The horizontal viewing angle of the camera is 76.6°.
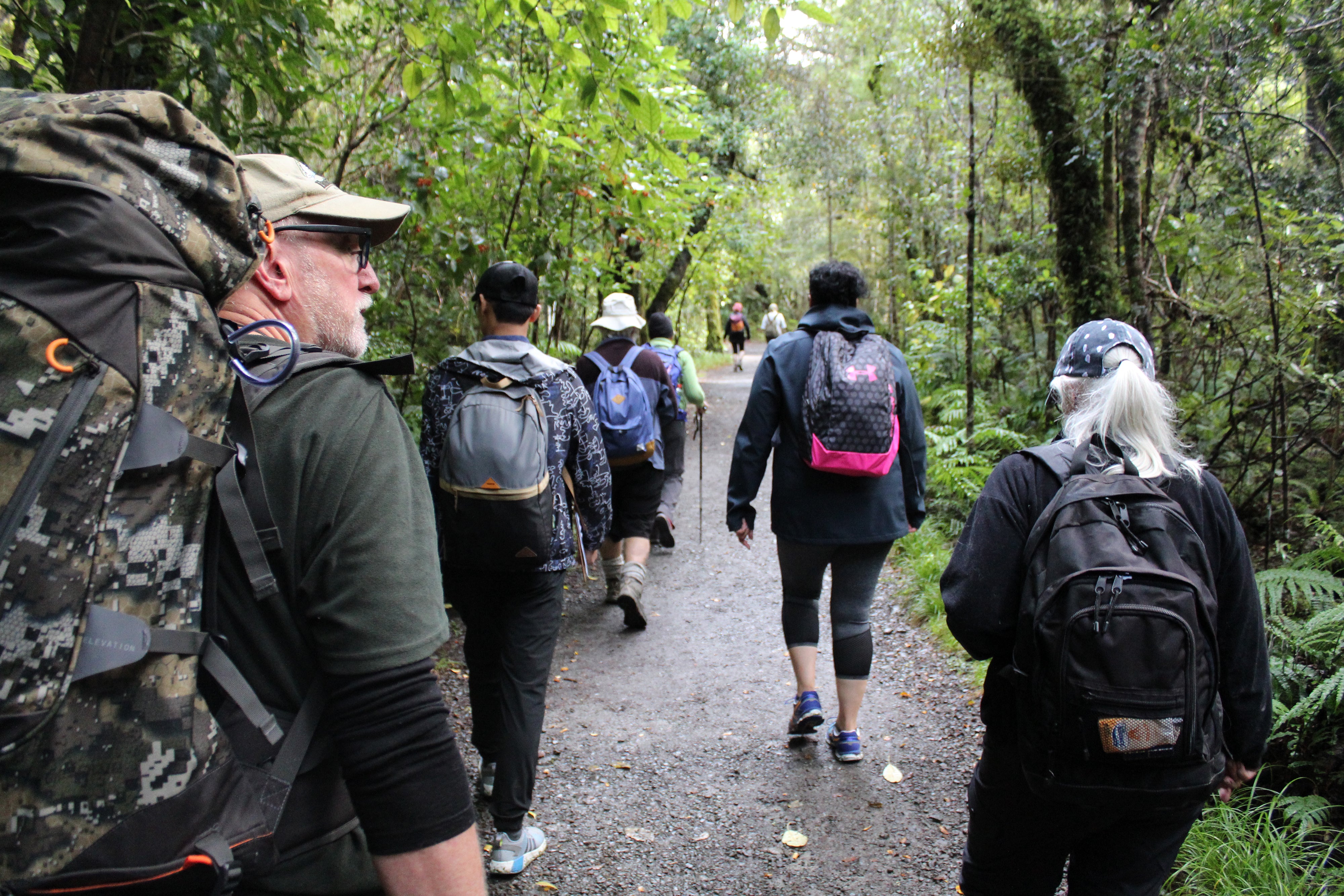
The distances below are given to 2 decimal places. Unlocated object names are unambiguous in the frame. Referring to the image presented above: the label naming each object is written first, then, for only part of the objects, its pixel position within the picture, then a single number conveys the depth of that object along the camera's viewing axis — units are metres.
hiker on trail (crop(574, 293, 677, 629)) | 5.93
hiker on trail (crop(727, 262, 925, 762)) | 3.88
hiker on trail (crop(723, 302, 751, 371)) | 29.62
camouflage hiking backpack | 0.95
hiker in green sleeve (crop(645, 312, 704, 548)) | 7.29
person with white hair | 1.88
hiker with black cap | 3.15
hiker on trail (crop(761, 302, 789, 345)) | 26.98
